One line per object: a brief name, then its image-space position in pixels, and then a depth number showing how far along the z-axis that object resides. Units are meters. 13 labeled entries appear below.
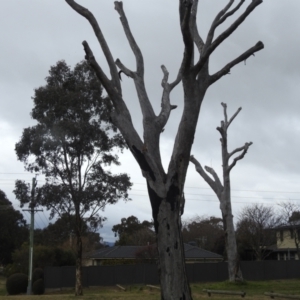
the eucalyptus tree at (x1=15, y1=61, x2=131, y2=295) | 22.54
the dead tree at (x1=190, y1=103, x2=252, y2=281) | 22.30
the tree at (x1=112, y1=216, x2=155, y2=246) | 46.72
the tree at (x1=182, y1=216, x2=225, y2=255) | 52.38
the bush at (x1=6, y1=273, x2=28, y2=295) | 27.78
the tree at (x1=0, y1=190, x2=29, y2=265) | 43.20
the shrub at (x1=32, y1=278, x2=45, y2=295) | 27.60
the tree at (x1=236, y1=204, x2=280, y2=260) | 39.40
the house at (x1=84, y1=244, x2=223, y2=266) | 37.70
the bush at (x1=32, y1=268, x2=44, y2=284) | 29.55
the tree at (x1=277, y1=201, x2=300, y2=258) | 38.30
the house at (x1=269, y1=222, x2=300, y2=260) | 39.06
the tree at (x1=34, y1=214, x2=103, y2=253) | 24.20
